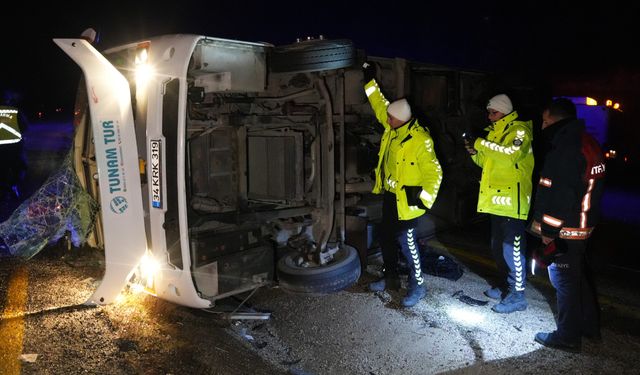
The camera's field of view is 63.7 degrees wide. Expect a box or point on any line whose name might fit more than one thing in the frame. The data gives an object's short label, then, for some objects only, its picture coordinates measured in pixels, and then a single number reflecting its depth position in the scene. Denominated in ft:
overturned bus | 12.53
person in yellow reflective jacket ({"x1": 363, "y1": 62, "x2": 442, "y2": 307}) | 14.34
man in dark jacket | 11.49
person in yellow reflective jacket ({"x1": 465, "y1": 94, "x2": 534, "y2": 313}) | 13.71
